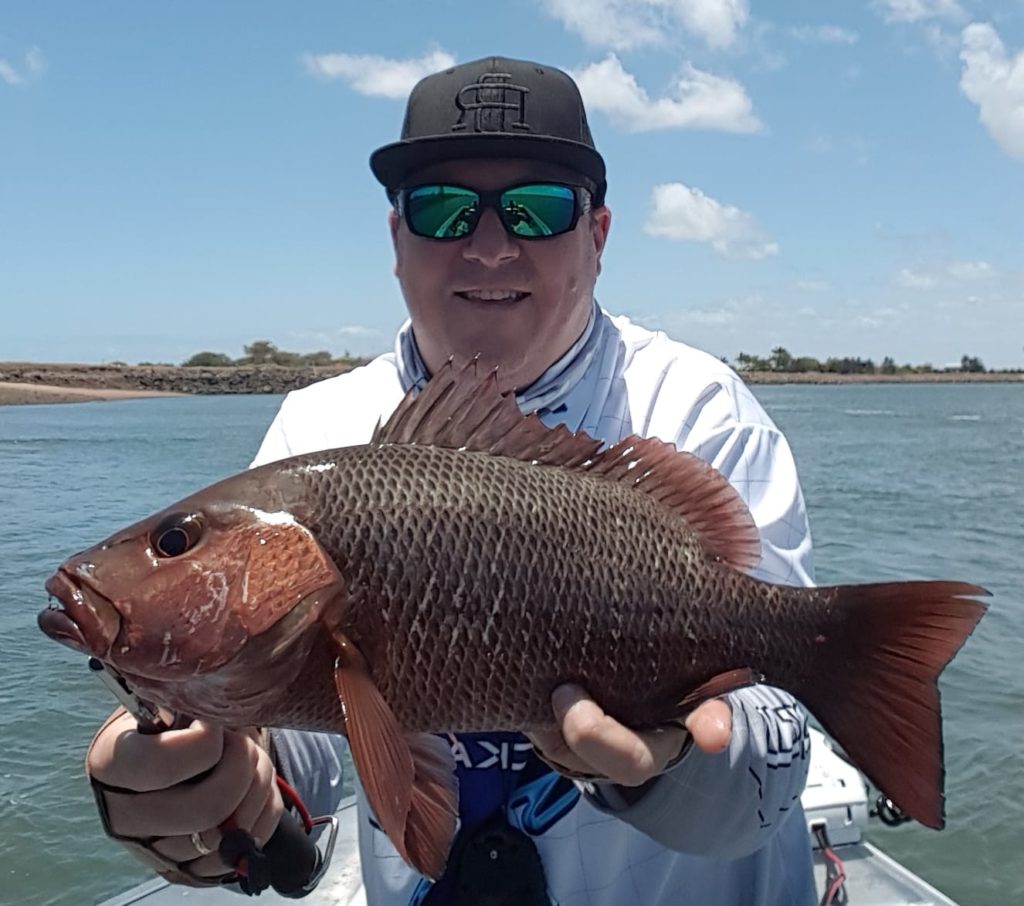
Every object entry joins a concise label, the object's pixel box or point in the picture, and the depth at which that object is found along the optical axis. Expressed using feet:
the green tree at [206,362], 307.99
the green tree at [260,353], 303.07
